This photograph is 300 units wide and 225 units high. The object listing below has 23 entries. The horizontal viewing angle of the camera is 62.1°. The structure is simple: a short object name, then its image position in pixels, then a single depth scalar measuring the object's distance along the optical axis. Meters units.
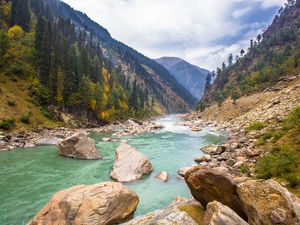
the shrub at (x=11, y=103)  46.73
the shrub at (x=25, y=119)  45.07
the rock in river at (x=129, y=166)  22.18
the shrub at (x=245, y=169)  20.27
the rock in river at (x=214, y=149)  31.13
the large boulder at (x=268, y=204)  7.82
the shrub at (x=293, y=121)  25.56
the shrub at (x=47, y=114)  54.33
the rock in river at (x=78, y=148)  30.17
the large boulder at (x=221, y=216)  7.62
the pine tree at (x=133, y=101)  114.59
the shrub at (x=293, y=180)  14.86
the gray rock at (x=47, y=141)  37.32
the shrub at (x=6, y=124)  39.56
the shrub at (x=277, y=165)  16.89
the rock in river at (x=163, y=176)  22.03
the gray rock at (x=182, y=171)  23.32
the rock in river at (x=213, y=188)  9.59
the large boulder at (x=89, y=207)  11.26
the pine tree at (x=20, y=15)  80.38
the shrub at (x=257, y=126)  39.28
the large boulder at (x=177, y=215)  8.50
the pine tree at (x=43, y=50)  61.75
